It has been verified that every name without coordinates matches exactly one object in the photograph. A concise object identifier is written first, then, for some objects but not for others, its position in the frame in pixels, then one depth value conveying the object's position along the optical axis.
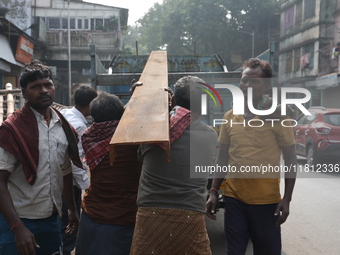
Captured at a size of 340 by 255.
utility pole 27.58
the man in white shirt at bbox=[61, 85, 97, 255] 3.63
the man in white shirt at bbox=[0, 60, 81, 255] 2.30
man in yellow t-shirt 2.81
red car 9.45
